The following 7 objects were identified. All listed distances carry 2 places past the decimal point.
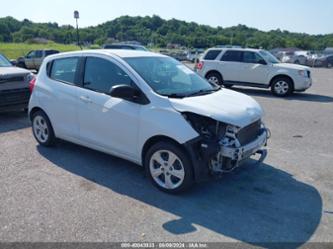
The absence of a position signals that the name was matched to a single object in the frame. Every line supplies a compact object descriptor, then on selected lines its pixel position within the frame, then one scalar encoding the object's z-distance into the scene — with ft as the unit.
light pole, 81.43
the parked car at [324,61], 109.40
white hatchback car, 13.42
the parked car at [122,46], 63.98
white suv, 42.32
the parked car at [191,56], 136.82
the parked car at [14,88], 25.93
